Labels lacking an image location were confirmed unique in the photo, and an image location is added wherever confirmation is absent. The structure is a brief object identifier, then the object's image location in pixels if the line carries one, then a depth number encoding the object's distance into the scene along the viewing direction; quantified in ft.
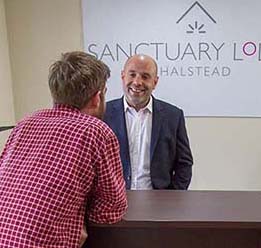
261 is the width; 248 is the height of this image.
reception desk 4.00
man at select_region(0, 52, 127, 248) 3.61
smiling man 6.44
